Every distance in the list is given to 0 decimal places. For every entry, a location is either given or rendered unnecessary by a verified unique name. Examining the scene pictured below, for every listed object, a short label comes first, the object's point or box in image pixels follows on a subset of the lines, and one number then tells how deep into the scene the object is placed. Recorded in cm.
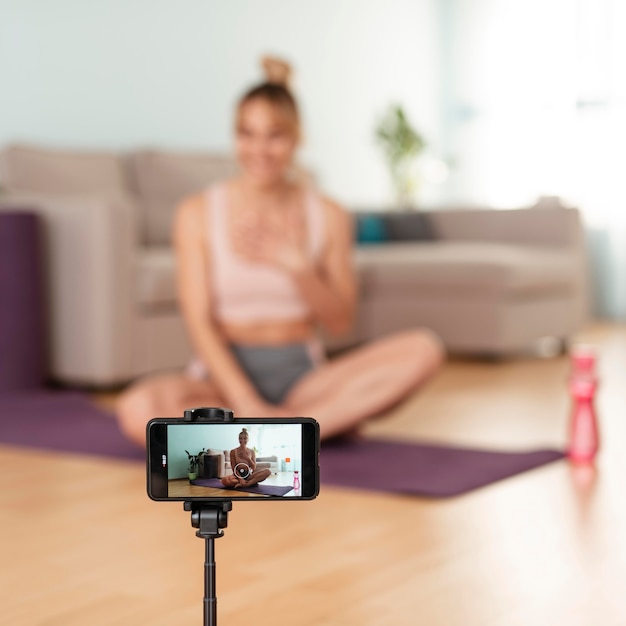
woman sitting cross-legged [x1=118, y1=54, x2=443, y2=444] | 270
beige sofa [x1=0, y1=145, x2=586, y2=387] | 391
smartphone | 112
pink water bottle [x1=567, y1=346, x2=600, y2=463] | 271
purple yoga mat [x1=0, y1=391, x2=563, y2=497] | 250
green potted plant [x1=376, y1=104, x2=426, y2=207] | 679
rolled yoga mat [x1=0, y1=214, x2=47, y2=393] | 386
